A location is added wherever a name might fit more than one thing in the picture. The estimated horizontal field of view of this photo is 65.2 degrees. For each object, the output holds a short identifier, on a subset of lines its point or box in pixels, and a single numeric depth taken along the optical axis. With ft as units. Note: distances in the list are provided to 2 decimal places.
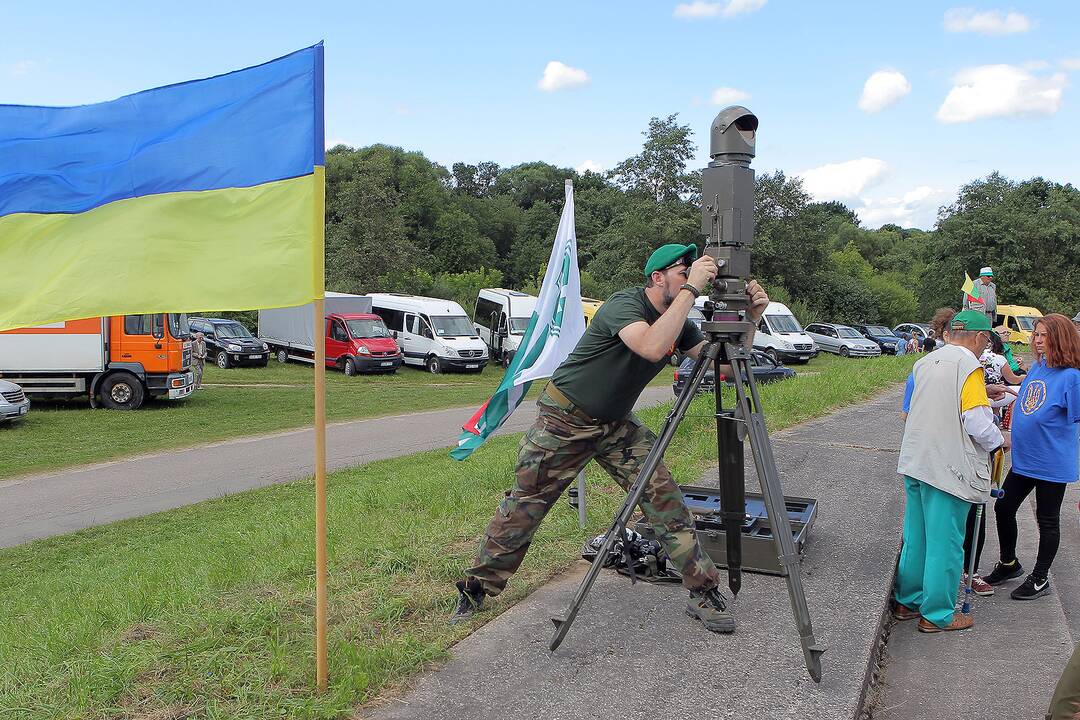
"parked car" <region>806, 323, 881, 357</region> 131.13
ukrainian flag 10.96
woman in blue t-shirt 17.48
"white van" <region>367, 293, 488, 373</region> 97.69
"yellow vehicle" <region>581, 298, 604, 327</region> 105.83
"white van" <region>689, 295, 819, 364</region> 113.60
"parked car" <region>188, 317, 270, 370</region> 98.84
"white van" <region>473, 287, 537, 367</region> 104.99
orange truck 61.31
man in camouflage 13.87
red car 93.76
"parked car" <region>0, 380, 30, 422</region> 53.01
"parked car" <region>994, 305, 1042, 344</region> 130.54
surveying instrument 12.73
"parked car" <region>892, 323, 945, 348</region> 143.50
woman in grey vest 15.44
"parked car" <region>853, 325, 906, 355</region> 139.44
